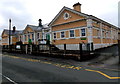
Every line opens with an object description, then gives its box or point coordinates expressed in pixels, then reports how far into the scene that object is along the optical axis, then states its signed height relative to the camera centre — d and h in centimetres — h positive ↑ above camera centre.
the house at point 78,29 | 1772 +296
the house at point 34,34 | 2750 +319
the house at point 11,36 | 4101 +333
